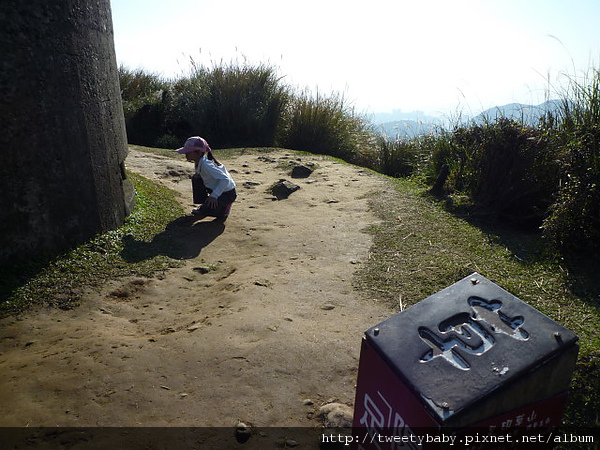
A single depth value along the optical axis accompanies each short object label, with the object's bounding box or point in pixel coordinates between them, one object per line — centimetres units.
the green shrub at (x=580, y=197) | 359
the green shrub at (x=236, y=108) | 1052
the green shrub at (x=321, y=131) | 1021
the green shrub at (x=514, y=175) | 474
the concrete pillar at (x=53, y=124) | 323
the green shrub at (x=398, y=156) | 893
